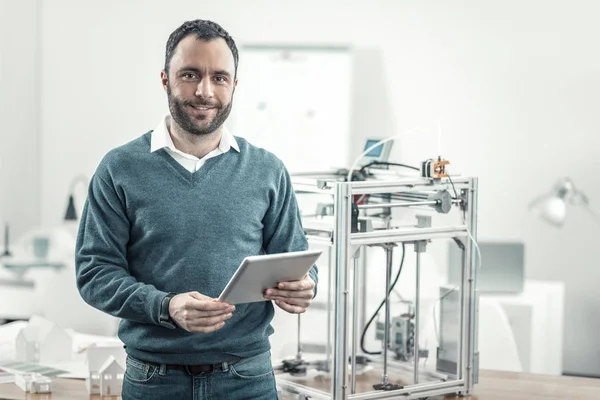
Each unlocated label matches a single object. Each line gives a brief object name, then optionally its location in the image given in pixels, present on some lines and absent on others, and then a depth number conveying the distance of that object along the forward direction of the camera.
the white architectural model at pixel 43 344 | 2.94
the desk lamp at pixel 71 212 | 4.77
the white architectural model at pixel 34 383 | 2.58
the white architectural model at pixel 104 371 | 2.56
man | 1.94
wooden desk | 2.57
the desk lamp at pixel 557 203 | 4.90
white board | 5.73
